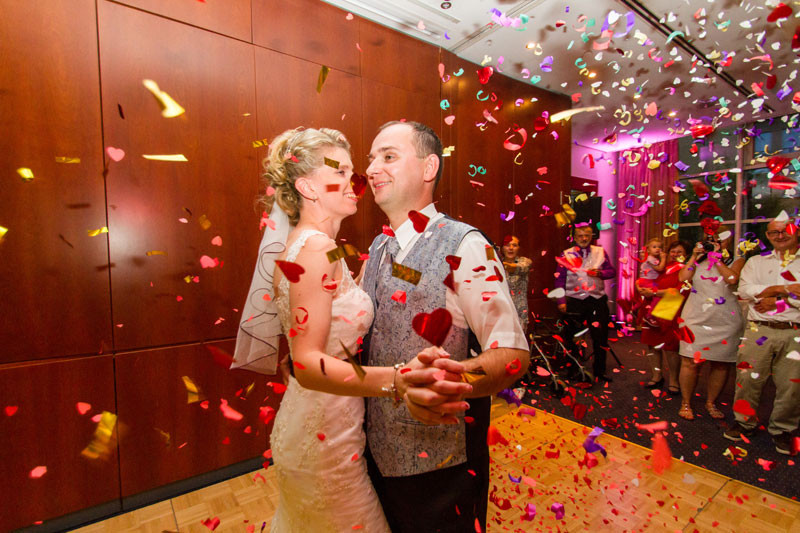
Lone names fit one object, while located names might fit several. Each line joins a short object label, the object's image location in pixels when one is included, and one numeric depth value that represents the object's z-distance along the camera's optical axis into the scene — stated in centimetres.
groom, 103
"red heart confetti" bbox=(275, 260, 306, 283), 111
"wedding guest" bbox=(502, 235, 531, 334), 405
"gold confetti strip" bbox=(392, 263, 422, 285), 110
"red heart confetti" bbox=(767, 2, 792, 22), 104
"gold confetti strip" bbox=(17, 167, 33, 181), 211
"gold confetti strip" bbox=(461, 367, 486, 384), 88
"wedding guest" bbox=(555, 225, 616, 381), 460
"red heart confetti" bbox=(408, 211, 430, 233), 118
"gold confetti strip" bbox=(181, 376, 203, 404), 258
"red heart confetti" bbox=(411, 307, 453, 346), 108
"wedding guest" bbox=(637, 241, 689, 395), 403
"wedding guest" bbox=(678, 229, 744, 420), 353
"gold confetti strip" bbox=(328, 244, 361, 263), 113
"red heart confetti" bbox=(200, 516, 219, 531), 215
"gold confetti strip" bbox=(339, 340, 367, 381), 91
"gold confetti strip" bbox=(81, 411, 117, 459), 230
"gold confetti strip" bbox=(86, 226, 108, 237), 229
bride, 90
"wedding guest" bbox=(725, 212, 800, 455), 298
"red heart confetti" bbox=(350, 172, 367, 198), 136
